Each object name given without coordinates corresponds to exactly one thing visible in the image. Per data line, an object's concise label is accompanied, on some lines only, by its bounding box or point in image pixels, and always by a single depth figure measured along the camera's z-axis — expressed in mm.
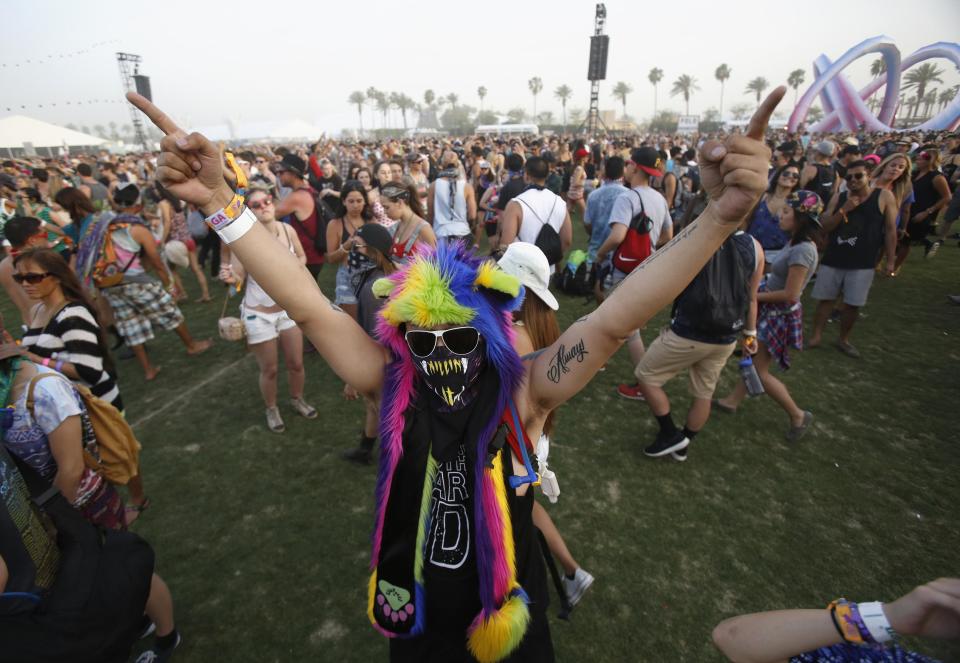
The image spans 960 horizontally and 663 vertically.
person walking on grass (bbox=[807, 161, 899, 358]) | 5469
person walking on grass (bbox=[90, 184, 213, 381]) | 5367
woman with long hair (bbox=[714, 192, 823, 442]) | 4168
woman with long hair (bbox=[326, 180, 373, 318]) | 4742
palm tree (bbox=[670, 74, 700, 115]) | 110562
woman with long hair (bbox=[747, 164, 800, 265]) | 5602
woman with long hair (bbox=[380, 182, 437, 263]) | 4504
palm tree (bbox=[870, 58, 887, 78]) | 70938
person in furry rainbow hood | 1530
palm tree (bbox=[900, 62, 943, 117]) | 68069
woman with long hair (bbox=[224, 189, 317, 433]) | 4082
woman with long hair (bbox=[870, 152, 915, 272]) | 5488
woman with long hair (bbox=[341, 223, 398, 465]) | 3535
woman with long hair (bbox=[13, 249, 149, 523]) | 2914
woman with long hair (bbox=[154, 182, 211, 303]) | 8016
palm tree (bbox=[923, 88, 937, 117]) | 76500
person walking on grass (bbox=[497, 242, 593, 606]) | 2459
